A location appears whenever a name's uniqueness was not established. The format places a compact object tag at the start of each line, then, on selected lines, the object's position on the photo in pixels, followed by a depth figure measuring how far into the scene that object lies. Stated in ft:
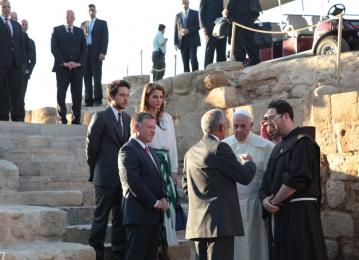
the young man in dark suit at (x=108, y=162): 19.08
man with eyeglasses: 16.47
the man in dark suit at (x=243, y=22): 32.09
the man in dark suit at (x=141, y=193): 16.78
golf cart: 30.19
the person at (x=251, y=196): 17.99
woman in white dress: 18.12
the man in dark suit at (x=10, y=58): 30.19
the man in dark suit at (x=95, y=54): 36.27
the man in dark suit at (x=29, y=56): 36.56
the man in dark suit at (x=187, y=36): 37.52
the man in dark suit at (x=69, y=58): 31.68
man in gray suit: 15.87
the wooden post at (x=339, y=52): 24.36
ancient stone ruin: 19.02
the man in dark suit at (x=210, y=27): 33.71
